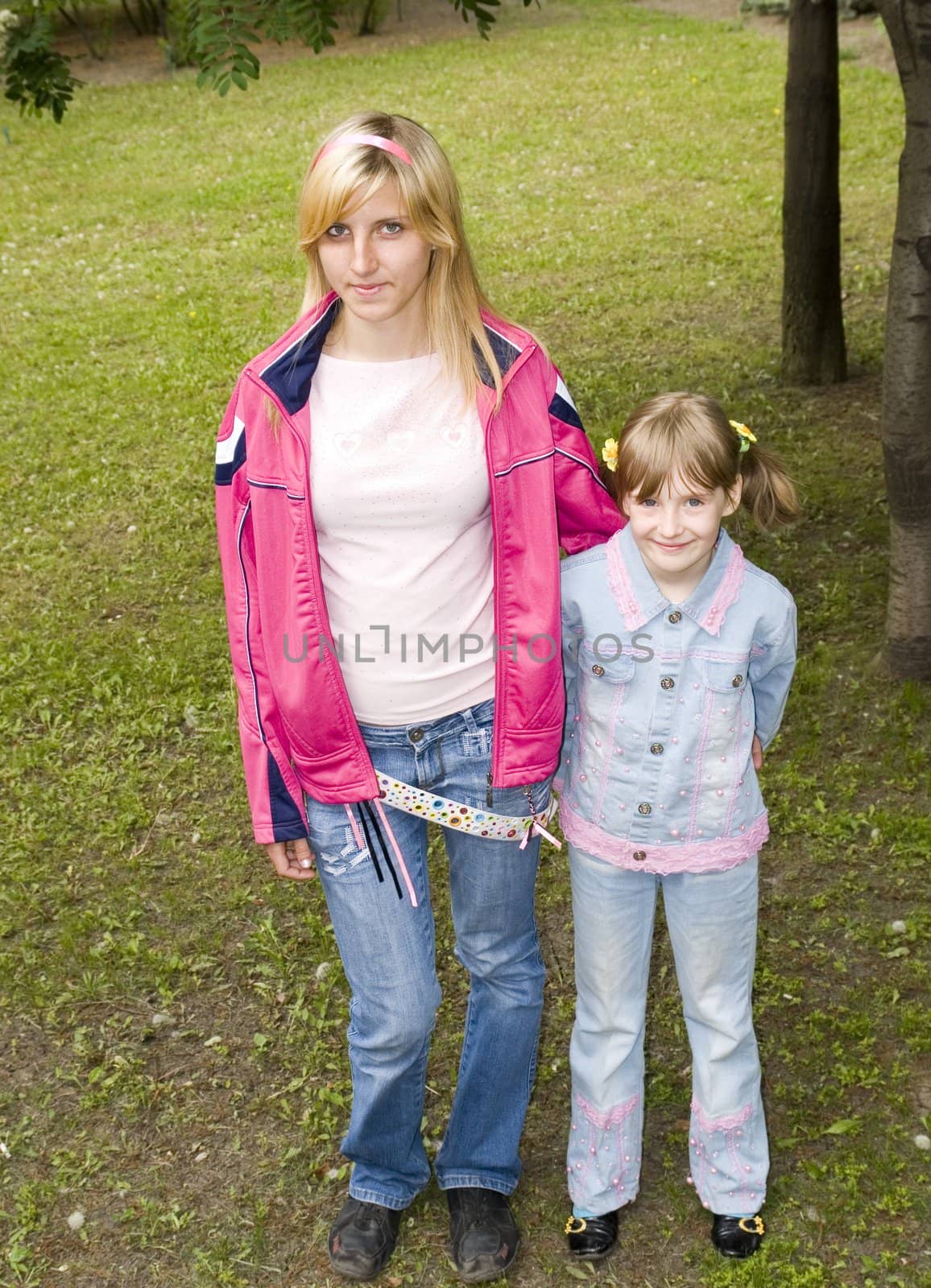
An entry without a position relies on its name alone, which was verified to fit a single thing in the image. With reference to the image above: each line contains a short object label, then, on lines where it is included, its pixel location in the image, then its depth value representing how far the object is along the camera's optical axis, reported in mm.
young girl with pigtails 2883
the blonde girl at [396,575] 2688
